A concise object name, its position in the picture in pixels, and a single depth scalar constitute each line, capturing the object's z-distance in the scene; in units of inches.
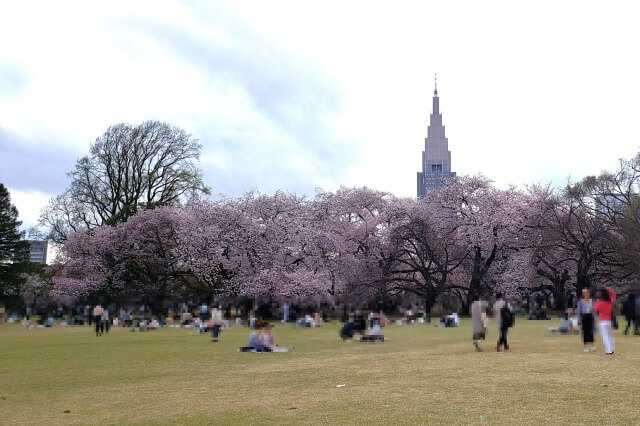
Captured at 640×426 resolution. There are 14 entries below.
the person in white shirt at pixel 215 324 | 857.5
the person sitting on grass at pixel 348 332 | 828.6
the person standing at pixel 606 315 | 549.6
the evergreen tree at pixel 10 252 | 2090.3
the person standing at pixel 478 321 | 631.8
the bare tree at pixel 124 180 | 1993.1
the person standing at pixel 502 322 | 625.0
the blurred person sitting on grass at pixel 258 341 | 679.7
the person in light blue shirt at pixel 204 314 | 1102.4
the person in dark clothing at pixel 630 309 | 786.0
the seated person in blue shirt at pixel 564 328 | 863.9
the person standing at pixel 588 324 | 604.1
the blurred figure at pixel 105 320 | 1078.3
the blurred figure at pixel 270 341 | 679.7
